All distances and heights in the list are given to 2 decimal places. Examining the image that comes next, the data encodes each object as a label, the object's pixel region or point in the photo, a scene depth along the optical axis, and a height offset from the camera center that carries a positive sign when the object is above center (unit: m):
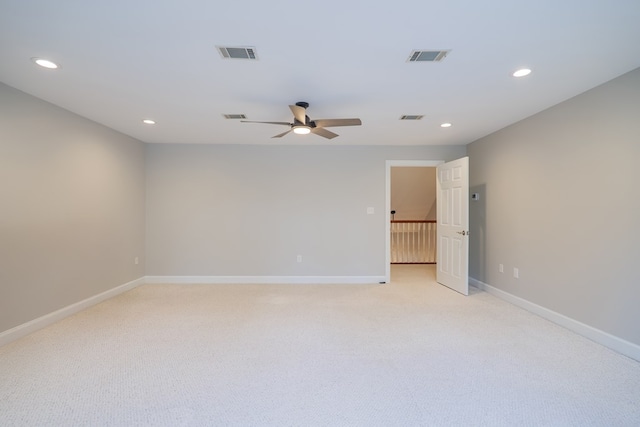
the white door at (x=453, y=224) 4.51 -0.15
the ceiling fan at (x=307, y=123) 2.88 +0.95
